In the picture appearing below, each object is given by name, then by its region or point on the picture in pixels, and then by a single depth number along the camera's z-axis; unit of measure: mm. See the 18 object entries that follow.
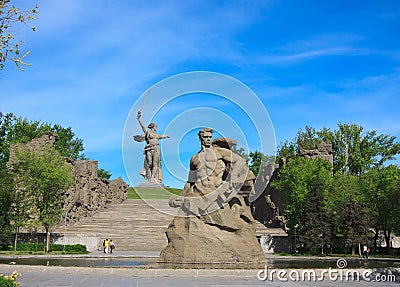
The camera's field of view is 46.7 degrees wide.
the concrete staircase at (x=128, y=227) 33969
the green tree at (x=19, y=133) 69188
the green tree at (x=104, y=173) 88125
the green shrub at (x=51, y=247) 30981
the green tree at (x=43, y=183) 33375
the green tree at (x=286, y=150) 74062
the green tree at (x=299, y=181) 38000
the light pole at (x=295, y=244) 36094
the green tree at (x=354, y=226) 33781
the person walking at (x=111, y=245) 30405
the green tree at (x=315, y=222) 34281
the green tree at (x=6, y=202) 31422
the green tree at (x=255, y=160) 74200
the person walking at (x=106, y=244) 30125
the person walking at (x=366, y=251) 29525
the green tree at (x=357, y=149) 65875
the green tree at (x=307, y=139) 69812
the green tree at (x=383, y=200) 36688
